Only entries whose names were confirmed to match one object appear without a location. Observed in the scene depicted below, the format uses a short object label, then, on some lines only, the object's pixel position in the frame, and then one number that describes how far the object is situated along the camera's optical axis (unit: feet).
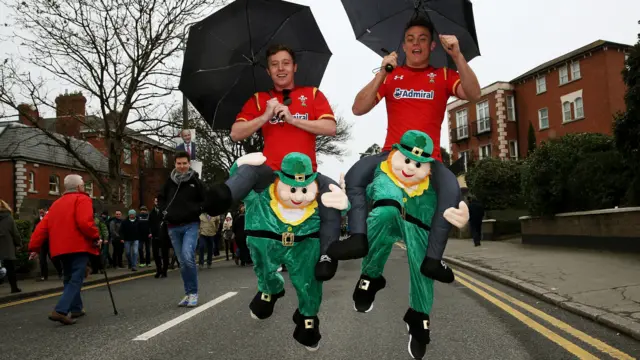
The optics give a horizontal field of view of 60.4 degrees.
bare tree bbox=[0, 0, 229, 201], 66.18
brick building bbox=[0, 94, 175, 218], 126.61
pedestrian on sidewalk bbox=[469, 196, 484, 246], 68.49
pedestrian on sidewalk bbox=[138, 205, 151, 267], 58.80
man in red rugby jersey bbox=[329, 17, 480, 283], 8.98
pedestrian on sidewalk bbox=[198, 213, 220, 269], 54.54
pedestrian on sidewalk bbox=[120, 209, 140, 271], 57.38
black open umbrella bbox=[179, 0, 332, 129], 9.53
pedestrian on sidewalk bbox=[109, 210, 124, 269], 58.80
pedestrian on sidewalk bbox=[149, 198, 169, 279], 48.88
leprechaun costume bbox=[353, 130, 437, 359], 8.98
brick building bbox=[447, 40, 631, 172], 101.98
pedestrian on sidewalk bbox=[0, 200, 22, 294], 37.78
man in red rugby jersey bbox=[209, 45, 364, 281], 9.22
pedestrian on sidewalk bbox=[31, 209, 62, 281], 49.73
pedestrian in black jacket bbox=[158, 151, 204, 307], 11.89
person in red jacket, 26.12
